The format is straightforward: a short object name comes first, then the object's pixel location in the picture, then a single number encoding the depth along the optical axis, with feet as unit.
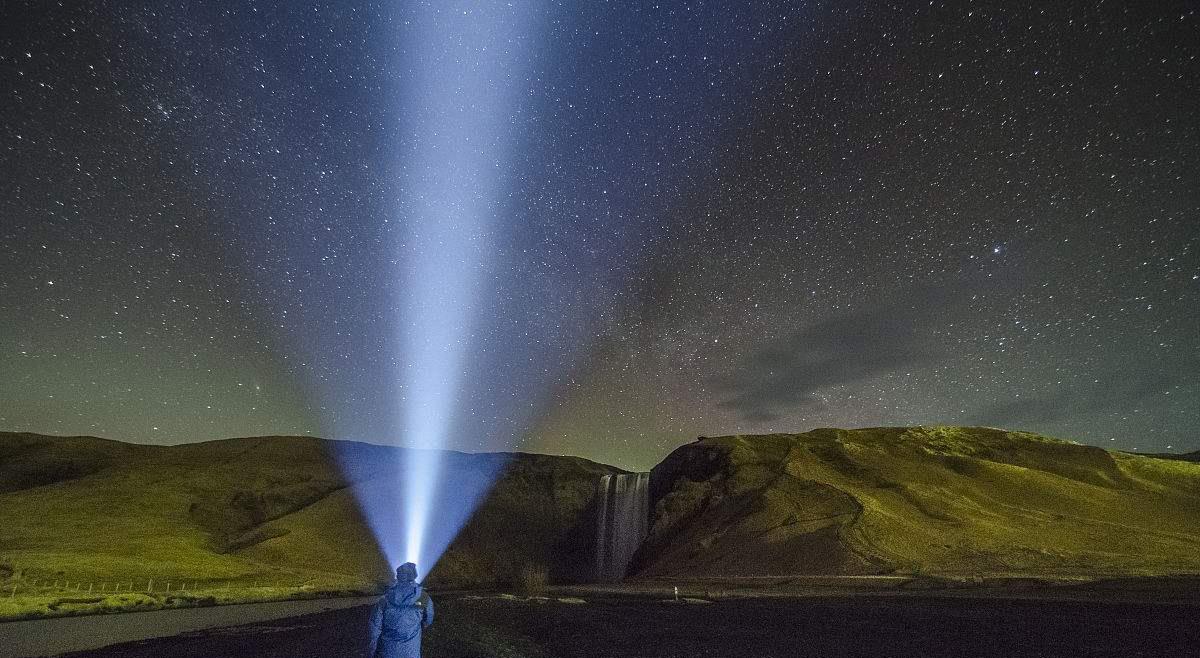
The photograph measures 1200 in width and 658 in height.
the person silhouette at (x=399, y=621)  24.47
